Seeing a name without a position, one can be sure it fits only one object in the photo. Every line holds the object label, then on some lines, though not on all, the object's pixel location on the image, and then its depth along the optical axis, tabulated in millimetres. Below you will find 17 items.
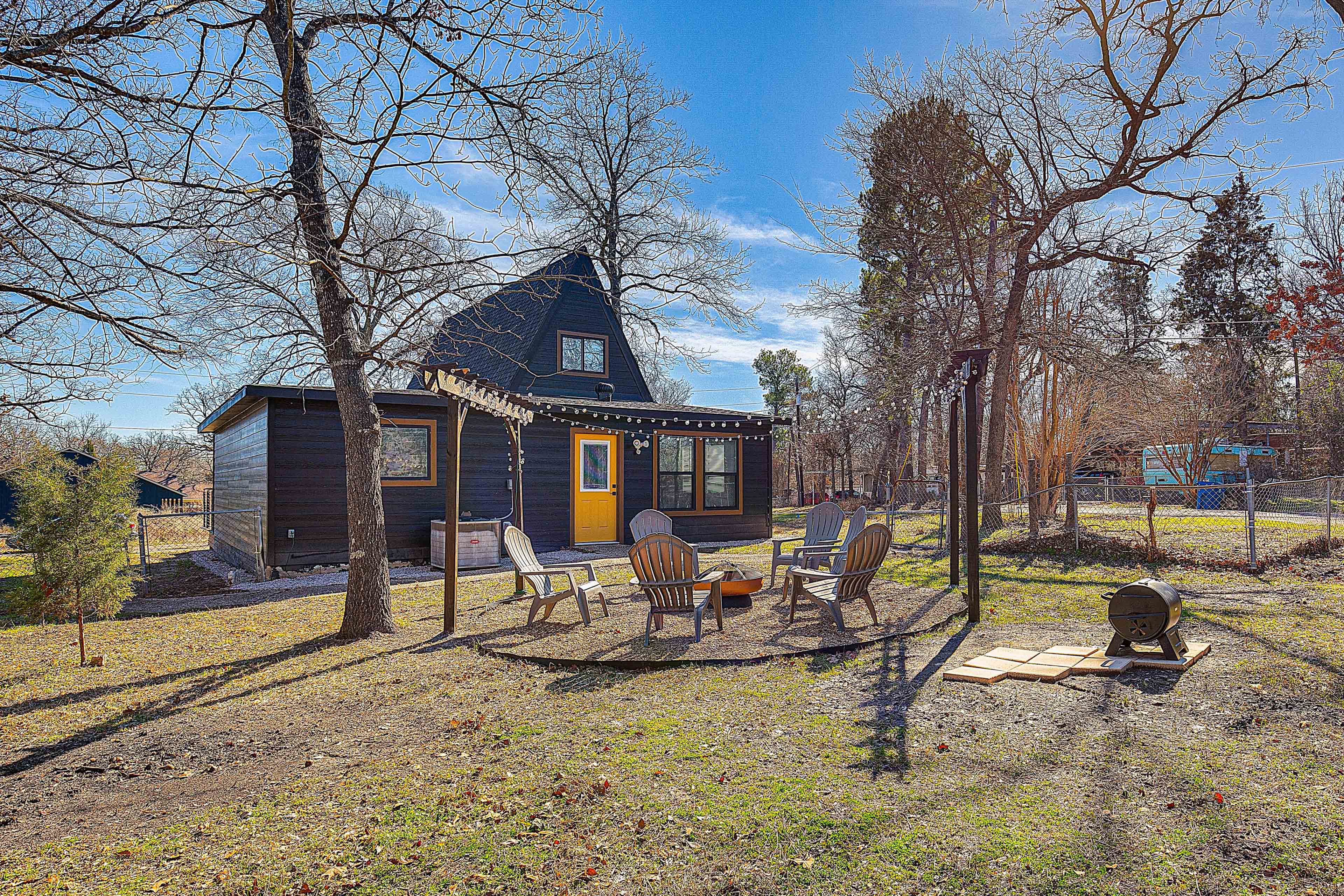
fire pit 6746
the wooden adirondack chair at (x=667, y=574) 5371
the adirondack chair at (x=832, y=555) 6901
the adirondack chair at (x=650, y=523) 8125
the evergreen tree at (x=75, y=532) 5230
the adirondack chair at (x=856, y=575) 5602
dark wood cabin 9375
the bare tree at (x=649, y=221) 17203
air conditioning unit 9750
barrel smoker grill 4371
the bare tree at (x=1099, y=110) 8711
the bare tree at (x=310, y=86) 3299
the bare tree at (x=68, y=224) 3031
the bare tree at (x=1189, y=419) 16859
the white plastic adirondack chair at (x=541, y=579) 5957
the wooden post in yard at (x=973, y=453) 5906
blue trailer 18906
